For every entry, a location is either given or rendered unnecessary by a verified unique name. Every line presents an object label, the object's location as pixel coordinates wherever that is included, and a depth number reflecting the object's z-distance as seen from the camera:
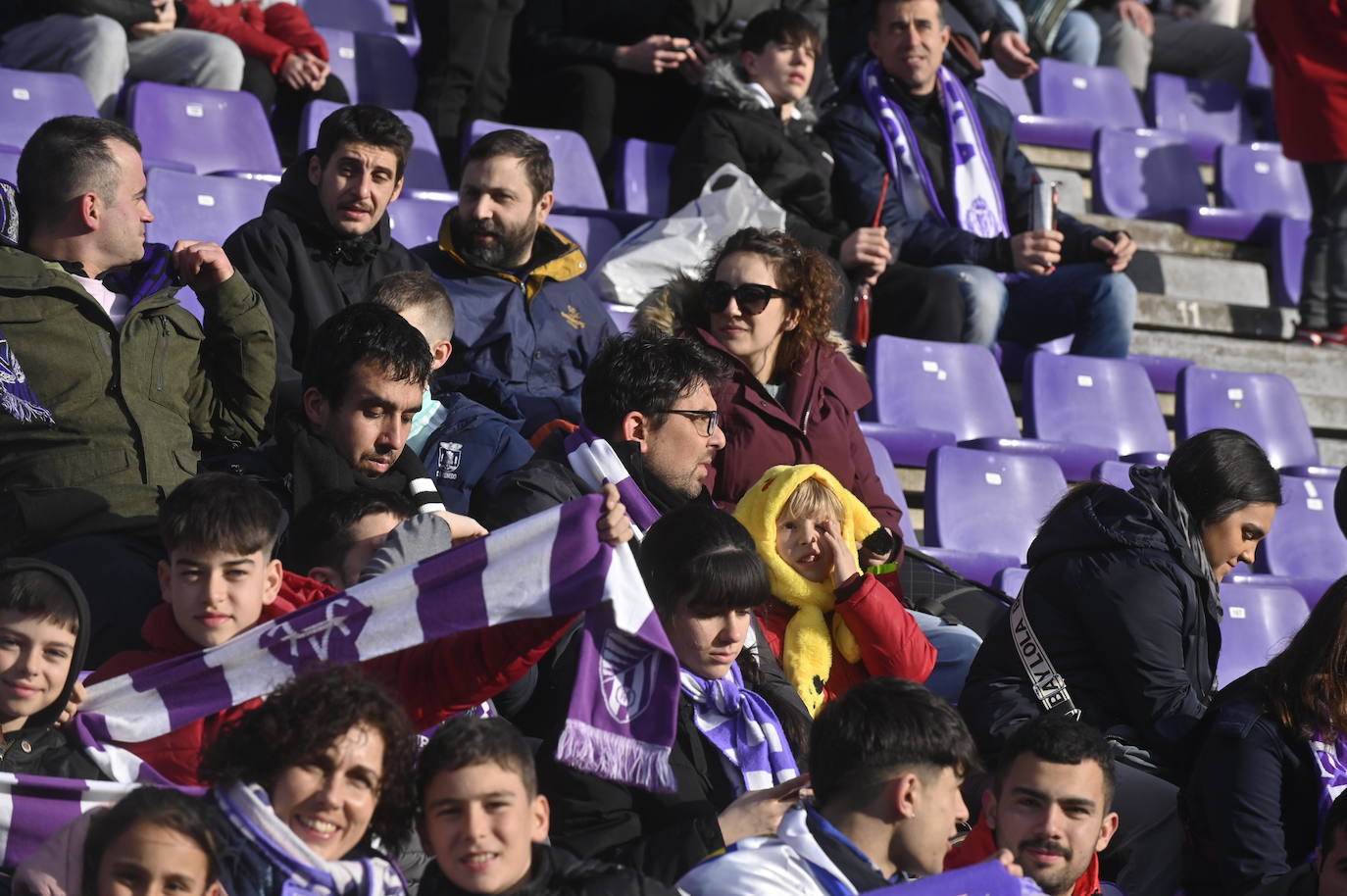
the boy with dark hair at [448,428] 8.66
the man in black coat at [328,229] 9.55
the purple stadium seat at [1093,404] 12.82
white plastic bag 11.85
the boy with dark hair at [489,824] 5.15
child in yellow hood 7.94
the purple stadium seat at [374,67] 14.62
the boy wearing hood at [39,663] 5.79
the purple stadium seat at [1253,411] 13.31
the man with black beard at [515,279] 10.28
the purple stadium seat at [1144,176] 16.34
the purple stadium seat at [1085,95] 17.78
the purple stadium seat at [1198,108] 18.48
